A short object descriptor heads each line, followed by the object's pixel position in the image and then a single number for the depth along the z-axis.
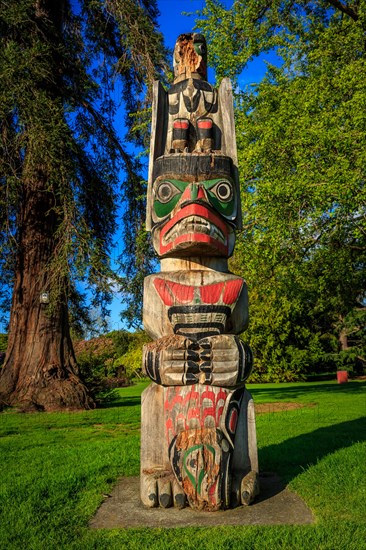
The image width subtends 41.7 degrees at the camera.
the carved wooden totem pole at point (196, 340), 3.91
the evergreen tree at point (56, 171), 10.55
